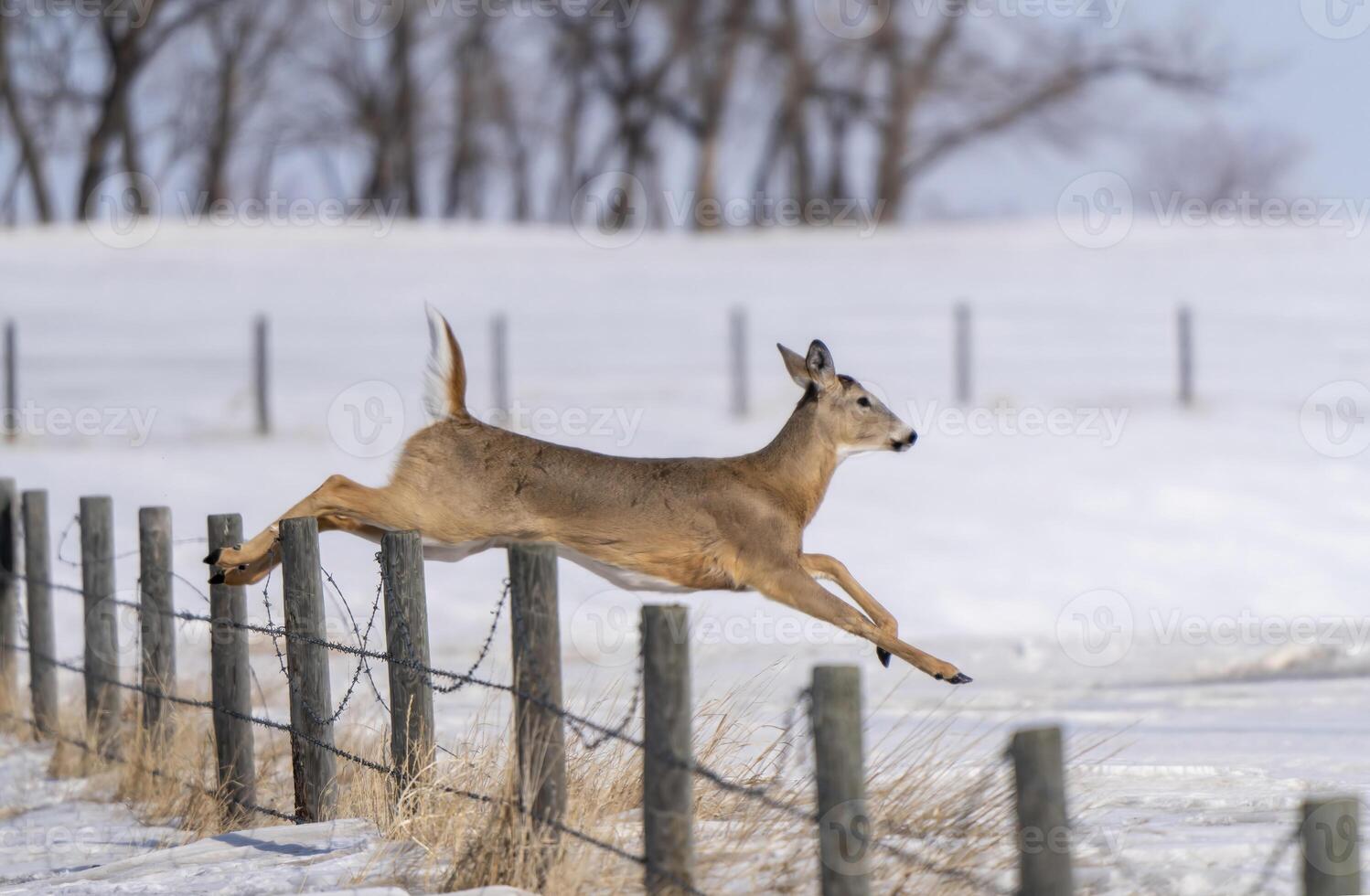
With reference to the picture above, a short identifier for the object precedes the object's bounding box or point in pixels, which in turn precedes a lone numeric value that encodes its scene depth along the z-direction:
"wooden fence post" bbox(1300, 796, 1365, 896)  6.55
